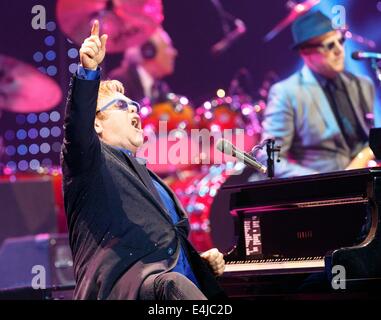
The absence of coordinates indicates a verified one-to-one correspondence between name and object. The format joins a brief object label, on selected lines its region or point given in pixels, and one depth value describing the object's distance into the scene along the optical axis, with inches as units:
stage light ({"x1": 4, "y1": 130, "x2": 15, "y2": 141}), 581.9
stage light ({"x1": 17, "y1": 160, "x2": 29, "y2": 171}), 578.3
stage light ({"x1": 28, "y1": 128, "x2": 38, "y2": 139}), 575.3
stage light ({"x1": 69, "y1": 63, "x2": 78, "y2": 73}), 555.2
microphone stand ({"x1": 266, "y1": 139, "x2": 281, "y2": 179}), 320.2
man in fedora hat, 520.4
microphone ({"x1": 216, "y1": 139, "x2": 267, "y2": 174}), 278.2
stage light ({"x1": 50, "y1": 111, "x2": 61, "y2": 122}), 568.6
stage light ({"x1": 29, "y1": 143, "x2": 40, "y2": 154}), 572.5
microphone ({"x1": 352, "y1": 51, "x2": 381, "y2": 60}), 338.3
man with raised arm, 230.5
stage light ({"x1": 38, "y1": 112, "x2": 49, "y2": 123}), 573.3
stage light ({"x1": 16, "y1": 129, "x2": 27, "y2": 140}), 580.4
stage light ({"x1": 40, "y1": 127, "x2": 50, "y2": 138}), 571.5
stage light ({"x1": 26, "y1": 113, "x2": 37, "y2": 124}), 577.6
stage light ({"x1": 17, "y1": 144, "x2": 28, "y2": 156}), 576.7
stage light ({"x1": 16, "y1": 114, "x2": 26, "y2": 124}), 582.2
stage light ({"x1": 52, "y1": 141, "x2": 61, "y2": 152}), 564.4
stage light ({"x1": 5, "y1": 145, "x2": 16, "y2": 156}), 577.0
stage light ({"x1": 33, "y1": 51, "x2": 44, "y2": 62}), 570.3
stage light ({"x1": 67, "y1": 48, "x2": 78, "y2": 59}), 558.3
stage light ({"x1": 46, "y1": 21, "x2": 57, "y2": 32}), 549.3
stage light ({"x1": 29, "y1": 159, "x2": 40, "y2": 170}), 573.6
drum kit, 520.1
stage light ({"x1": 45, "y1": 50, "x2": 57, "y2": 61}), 562.9
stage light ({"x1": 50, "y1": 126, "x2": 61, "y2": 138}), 566.6
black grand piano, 263.6
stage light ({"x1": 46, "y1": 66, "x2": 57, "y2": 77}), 568.7
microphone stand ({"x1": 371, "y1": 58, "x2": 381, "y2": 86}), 357.4
